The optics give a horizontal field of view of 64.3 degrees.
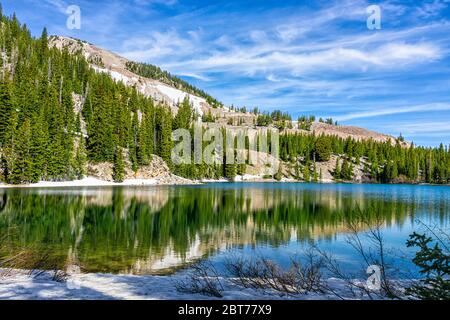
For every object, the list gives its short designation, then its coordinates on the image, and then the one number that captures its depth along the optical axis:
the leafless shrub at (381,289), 9.91
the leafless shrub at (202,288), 10.03
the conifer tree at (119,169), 93.62
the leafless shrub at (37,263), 12.38
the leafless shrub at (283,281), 10.77
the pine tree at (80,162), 86.31
